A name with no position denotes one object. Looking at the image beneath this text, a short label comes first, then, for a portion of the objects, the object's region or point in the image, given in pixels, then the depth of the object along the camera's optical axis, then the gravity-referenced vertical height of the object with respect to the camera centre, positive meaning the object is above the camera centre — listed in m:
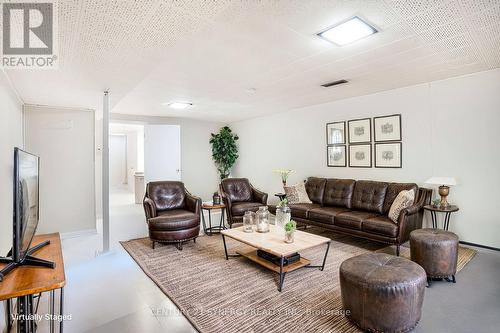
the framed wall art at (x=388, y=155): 4.29 +0.18
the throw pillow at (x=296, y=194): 4.93 -0.51
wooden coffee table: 2.63 -0.81
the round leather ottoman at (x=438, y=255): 2.62 -0.88
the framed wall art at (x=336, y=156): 5.02 +0.20
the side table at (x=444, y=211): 3.46 -0.61
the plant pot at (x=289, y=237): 2.84 -0.75
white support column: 3.77 +0.00
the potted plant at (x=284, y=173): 5.89 -0.14
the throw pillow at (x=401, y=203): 3.47 -0.49
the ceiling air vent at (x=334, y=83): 3.82 +1.22
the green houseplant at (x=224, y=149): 7.49 +0.51
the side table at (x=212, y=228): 4.54 -1.07
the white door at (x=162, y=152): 6.48 +0.39
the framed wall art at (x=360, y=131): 4.64 +0.63
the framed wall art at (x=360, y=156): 4.66 +0.19
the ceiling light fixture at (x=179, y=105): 5.13 +1.24
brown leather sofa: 3.43 -0.67
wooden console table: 1.35 -0.61
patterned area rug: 2.05 -1.17
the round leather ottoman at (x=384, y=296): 1.83 -0.91
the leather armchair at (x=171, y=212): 3.69 -0.69
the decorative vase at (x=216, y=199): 4.74 -0.56
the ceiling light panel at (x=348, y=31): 2.18 +1.17
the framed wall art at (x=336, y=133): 5.02 +0.64
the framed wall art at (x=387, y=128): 4.28 +0.63
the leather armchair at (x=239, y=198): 4.77 -0.59
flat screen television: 1.49 -0.28
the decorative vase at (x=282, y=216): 3.22 -0.60
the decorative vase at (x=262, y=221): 3.23 -0.66
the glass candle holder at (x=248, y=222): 3.27 -0.68
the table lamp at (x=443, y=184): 3.48 -0.26
